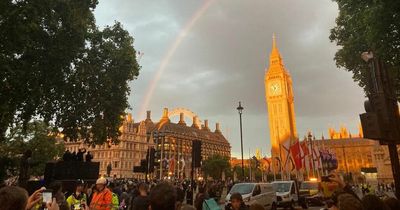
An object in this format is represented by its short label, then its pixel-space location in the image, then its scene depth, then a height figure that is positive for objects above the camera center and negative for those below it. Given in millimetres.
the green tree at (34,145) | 44438 +5049
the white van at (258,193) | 18783 -1020
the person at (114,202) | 7801 -587
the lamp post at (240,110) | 34688 +7237
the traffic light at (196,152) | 15438 +1220
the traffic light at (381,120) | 5367 +947
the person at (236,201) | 6629 -512
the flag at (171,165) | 52853 +2020
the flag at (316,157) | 40812 +2449
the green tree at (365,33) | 16688 +8380
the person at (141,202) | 7254 -556
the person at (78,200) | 8718 -627
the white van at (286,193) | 22438 -1219
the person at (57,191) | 7574 -320
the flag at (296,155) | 35812 +2373
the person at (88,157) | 20178 +1328
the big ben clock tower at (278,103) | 131000 +31132
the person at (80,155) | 19820 +1428
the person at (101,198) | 7598 -482
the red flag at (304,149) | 37188 +3142
